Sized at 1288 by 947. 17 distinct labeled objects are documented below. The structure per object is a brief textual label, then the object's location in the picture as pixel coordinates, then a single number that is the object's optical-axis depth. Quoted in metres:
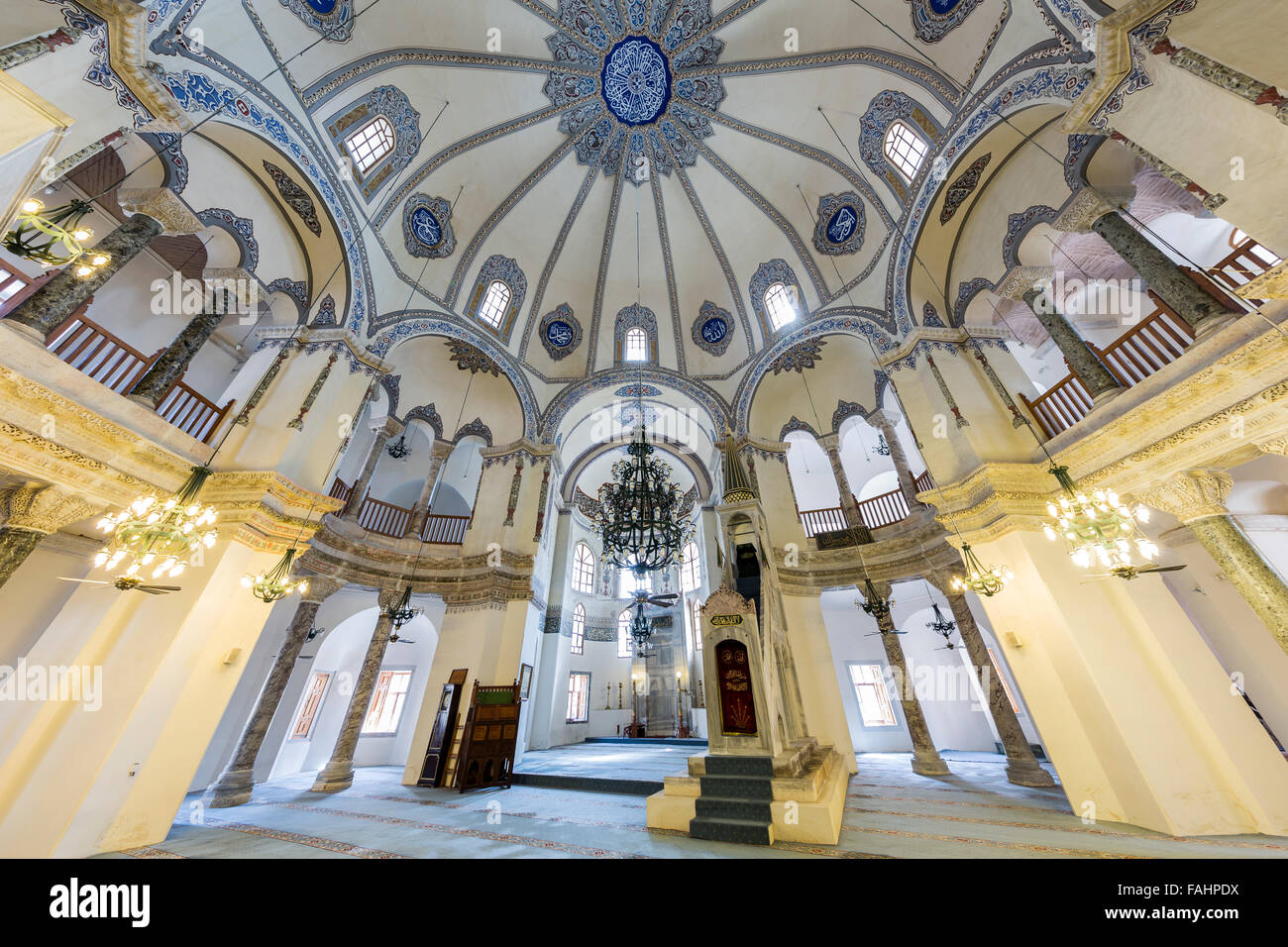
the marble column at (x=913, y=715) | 7.91
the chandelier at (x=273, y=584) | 5.42
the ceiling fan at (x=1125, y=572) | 3.99
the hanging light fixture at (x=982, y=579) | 5.69
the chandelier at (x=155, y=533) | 3.77
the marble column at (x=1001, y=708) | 6.56
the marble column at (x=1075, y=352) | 5.93
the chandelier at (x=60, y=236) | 2.52
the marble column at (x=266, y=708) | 6.35
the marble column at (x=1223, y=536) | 4.40
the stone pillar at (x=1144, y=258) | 4.76
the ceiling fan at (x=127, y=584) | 3.87
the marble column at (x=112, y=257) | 4.43
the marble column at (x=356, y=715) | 7.30
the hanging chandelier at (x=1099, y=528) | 4.12
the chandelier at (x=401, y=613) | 8.52
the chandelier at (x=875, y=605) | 8.24
